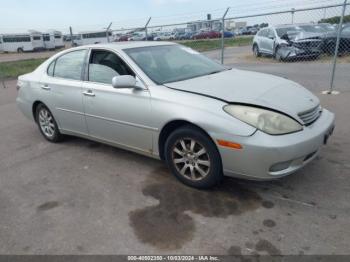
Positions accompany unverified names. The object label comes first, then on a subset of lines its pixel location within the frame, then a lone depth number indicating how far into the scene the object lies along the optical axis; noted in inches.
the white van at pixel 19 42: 1766.7
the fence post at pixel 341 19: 269.3
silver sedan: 123.0
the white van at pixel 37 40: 1798.7
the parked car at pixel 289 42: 520.7
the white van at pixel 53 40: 1903.3
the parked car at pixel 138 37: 640.1
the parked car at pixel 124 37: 645.1
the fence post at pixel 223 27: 343.1
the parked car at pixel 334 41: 528.7
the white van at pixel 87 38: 1501.0
